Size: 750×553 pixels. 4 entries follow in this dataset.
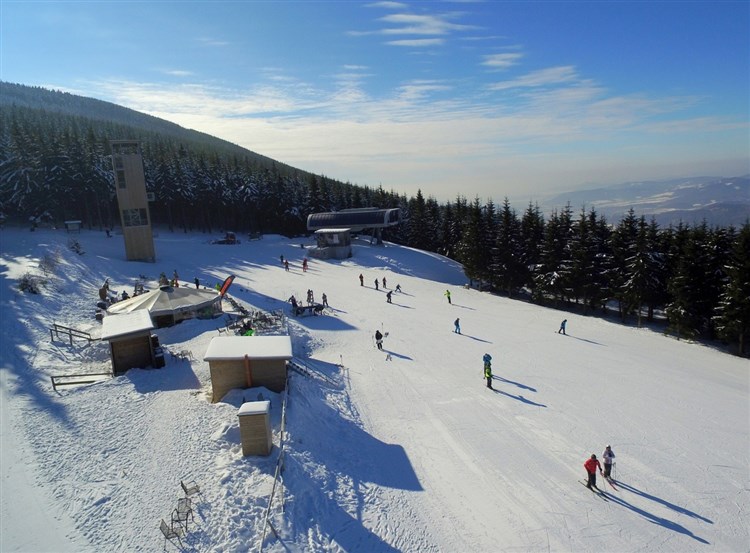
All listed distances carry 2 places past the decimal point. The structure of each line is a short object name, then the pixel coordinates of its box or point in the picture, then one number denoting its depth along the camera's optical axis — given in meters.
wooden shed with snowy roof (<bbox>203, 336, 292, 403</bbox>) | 14.72
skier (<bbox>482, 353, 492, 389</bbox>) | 18.89
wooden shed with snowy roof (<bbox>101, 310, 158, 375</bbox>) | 17.33
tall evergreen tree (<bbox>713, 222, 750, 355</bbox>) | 27.95
